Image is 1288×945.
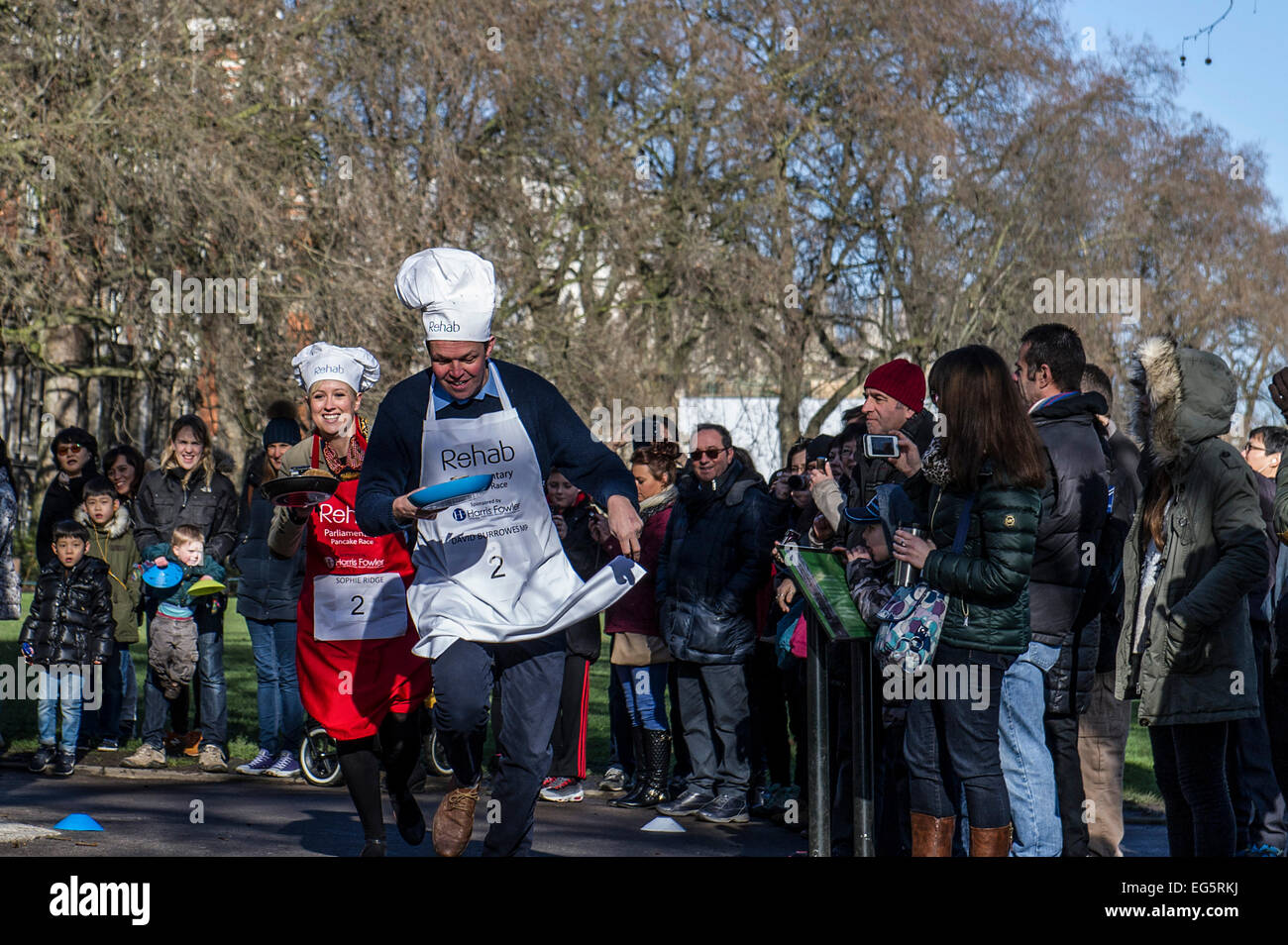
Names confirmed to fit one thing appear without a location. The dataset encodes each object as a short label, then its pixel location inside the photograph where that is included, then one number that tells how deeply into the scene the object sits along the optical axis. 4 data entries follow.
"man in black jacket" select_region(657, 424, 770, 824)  8.90
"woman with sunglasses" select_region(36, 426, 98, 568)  11.27
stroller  9.45
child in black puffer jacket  9.59
